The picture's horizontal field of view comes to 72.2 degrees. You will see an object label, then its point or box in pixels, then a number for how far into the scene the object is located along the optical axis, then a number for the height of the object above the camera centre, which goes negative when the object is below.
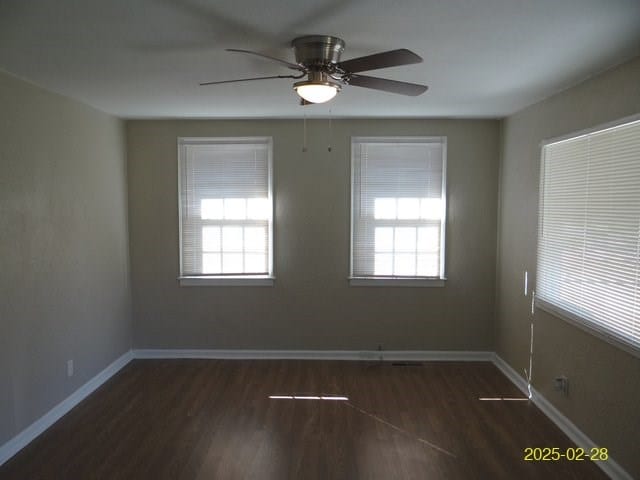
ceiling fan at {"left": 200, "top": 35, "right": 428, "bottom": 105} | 2.13 +0.72
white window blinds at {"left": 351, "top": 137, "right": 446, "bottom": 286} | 4.40 +0.09
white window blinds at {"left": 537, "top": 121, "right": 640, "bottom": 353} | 2.42 -0.07
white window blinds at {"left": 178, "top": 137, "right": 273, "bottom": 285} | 4.44 +0.07
